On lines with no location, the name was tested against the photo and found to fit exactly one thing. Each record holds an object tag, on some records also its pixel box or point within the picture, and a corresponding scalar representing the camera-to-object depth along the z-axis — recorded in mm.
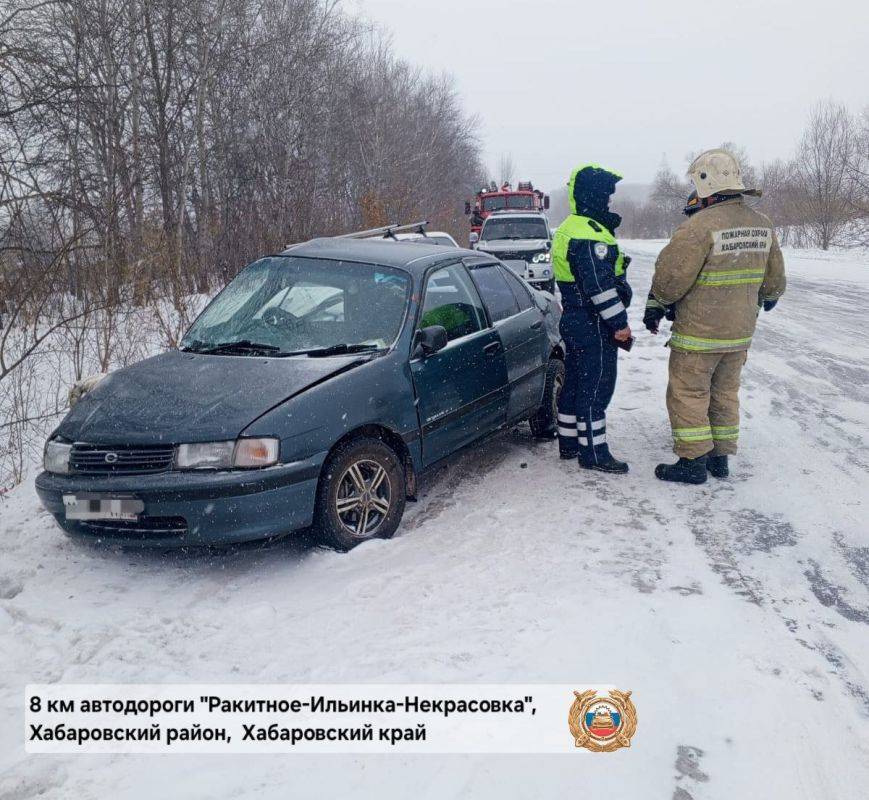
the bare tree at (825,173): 40844
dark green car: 3684
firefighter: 4980
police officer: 5285
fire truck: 23344
